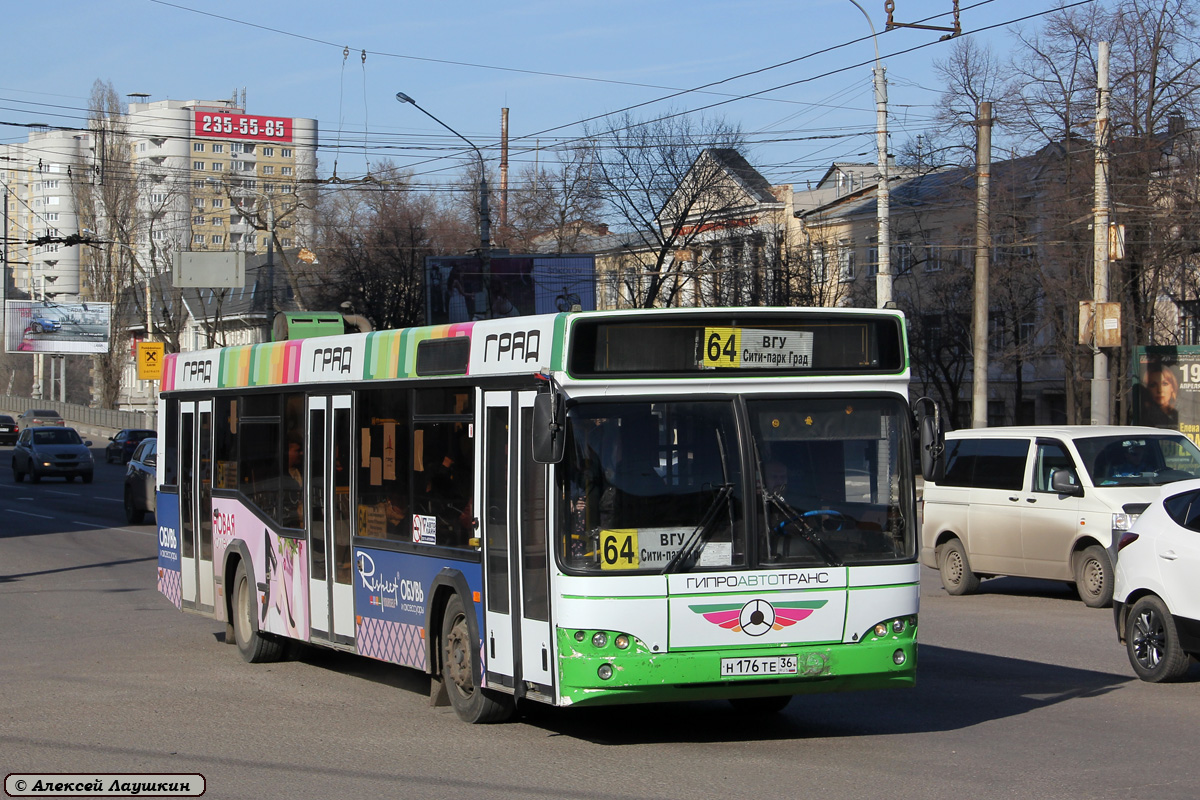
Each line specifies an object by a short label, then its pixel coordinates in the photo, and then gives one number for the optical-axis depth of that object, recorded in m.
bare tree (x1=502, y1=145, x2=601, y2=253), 56.19
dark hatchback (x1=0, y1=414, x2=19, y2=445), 75.44
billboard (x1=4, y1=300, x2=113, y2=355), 81.50
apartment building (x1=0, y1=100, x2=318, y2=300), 131.07
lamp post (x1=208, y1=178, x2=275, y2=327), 55.44
